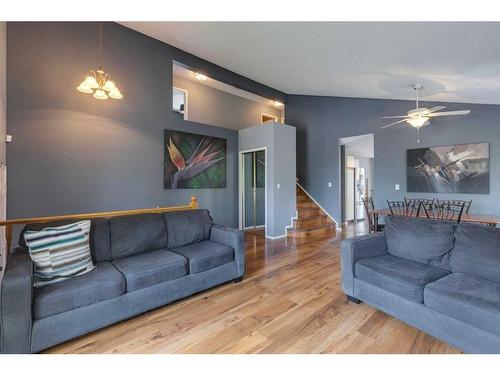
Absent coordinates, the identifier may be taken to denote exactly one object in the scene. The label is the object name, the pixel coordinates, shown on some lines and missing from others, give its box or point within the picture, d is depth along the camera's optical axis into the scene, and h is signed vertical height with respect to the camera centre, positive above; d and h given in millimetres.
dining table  3089 -465
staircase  5137 -837
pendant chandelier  2490 +1088
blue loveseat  1506 -728
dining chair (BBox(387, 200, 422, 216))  3980 -439
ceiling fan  3392 +1062
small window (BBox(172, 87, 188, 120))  5504 +2027
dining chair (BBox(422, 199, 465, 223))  3430 -426
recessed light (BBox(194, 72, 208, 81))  4691 +2380
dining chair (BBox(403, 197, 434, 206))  4547 -296
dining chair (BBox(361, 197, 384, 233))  4352 -631
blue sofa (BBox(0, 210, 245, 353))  1533 -753
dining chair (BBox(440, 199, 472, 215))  4226 -290
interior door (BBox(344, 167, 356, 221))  6695 -211
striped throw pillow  1805 -528
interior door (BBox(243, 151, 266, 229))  5559 -106
